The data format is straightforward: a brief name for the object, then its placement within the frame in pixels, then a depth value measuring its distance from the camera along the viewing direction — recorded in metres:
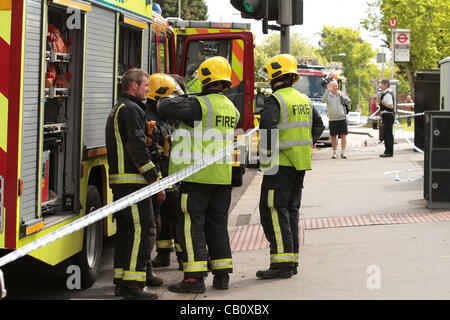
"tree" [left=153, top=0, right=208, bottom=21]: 64.77
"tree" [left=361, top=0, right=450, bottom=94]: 39.34
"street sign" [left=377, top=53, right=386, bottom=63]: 42.90
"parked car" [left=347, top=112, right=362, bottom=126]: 50.69
